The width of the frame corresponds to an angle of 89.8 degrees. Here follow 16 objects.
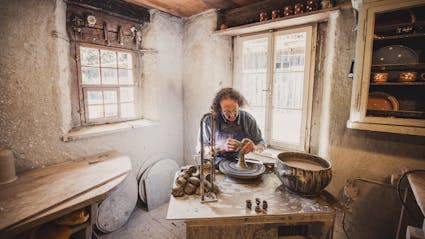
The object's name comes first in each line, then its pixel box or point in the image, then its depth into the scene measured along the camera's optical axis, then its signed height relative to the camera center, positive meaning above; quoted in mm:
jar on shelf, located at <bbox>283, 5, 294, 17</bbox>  2398 +965
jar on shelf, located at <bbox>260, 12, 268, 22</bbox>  2598 +969
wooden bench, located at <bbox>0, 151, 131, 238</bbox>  1378 -772
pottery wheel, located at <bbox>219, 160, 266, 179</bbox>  1547 -561
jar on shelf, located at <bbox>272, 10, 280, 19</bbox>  2497 +962
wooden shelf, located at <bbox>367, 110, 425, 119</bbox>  1681 -129
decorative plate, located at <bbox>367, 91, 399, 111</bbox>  1872 -36
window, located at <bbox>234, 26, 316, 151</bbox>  2607 +201
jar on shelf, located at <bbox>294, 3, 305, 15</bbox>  2313 +963
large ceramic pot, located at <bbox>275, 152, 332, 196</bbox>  1318 -509
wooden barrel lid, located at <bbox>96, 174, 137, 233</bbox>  2420 -1353
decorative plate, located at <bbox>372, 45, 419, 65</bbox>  1779 +360
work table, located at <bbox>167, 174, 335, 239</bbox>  1231 -691
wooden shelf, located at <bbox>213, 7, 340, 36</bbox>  2158 +862
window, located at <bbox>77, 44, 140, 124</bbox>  2543 +121
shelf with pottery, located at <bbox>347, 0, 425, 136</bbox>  1634 +236
